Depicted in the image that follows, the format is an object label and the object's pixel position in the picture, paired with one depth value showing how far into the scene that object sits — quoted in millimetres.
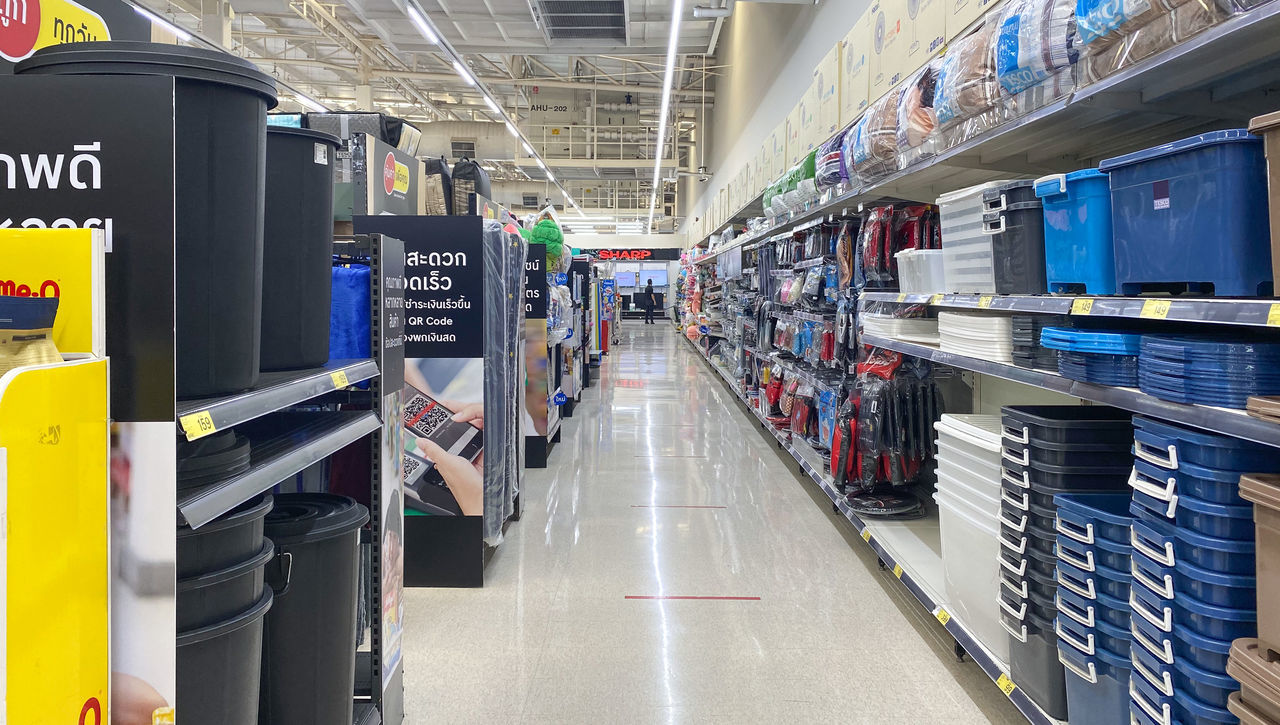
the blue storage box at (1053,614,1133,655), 1873
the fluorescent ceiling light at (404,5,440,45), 8169
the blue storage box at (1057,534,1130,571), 1858
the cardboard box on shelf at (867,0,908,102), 4102
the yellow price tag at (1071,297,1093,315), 1884
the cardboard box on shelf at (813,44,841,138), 5426
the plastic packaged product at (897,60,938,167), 3043
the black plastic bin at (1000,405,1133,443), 2090
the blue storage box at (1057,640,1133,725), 1872
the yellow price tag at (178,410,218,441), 1088
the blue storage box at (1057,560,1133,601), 1850
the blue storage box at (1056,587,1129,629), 1866
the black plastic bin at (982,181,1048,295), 2258
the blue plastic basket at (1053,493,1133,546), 1859
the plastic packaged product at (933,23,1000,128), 2494
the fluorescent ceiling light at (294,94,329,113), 12032
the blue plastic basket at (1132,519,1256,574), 1479
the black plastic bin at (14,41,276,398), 1231
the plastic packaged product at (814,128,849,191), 4168
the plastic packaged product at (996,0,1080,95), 2033
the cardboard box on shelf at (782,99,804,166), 6754
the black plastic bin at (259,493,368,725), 1733
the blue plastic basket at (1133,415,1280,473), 1490
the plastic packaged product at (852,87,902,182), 3379
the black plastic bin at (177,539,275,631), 1312
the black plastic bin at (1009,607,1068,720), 2137
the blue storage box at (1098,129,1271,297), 1466
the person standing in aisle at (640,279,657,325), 28031
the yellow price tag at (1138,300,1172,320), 1604
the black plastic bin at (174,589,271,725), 1317
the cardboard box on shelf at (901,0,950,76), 3592
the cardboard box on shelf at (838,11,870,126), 4737
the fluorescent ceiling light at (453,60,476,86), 11133
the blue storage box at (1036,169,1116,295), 1918
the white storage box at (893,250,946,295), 3074
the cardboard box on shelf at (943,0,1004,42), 3180
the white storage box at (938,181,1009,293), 2521
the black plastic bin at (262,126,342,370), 1642
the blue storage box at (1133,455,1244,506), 1492
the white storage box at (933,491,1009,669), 2479
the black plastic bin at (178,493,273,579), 1323
